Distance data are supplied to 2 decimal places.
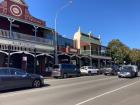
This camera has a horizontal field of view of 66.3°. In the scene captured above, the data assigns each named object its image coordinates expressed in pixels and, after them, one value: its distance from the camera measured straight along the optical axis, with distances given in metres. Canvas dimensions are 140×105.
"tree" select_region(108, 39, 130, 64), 27.55
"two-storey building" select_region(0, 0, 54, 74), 12.00
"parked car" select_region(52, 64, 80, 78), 13.05
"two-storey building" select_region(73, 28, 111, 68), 20.70
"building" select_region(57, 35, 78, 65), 16.68
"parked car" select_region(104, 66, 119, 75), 16.70
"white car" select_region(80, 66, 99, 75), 16.97
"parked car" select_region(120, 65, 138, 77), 13.85
